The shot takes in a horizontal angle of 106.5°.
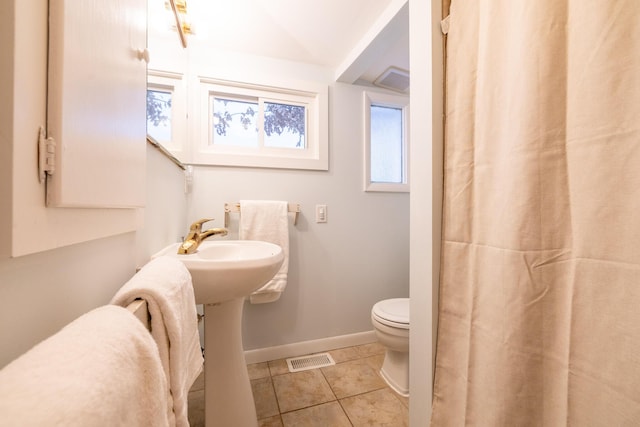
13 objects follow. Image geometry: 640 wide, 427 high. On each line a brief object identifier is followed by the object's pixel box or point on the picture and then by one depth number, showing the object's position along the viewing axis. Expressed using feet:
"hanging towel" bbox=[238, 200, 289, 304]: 4.85
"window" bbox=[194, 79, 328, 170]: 5.00
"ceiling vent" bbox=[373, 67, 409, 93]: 5.63
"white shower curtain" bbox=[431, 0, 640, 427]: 1.51
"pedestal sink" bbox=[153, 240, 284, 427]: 3.02
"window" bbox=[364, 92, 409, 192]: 5.99
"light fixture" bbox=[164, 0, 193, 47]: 3.40
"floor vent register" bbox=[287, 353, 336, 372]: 4.99
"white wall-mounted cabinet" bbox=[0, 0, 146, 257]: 0.88
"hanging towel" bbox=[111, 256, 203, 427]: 1.42
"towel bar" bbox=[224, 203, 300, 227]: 4.89
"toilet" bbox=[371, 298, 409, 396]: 4.16
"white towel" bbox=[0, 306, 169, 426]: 0.62
